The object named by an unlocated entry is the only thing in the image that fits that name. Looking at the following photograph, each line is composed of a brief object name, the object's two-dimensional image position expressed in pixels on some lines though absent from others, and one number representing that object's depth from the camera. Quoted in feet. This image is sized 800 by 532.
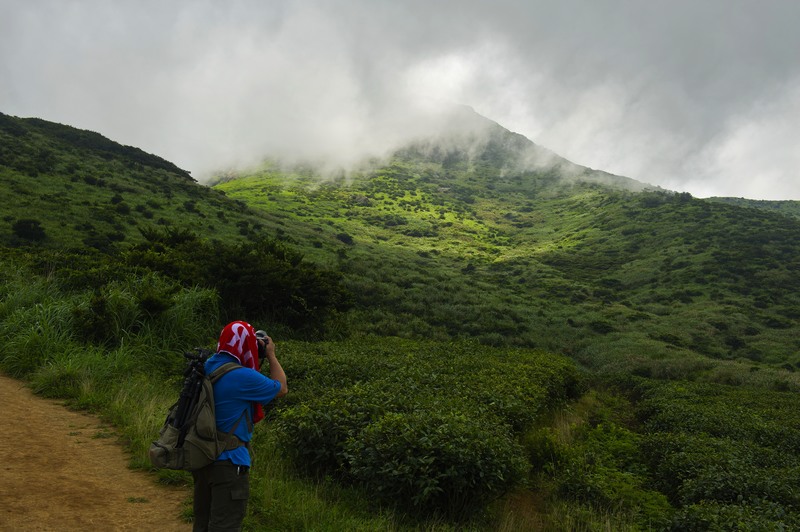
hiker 12.16
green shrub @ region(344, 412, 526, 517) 18.93
